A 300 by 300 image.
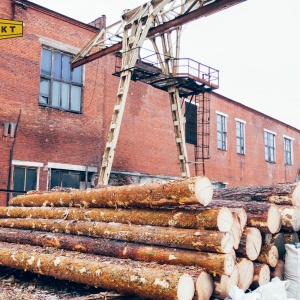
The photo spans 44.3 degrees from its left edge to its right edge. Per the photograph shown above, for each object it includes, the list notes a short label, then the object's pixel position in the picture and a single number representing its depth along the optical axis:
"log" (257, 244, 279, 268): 5.27
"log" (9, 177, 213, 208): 4.75
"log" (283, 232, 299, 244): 5.76
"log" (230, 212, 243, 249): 4.85
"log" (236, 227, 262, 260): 5.03
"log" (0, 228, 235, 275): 4.49
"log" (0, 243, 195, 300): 4.20
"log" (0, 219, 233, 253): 4.58
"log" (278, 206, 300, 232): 5.69
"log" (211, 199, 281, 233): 5.26
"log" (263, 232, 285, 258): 5.46
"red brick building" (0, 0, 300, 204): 12.29
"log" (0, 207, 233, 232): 4.72
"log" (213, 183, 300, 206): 6.15
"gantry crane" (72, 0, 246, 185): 11.66
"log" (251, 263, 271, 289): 5.14
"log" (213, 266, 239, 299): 4.55
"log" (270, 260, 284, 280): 5.41
